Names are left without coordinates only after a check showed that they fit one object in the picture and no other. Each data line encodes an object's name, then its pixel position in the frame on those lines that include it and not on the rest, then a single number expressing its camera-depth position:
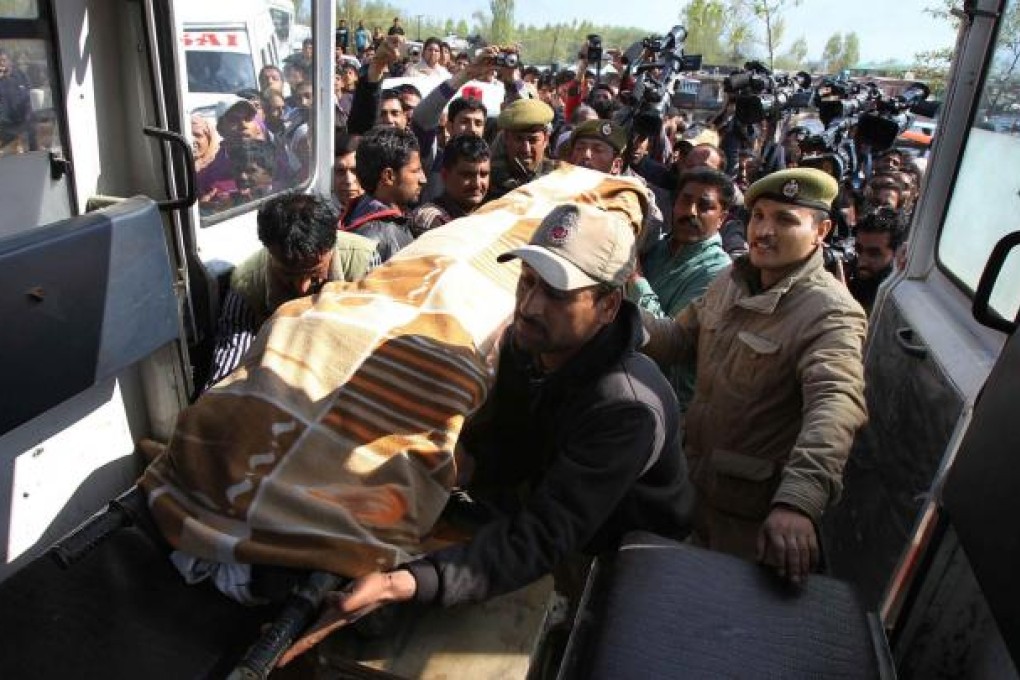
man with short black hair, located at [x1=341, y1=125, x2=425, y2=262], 2.87
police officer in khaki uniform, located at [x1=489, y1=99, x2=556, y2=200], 3.86
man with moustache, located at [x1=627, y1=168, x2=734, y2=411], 2.94
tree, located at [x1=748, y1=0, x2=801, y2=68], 21.25
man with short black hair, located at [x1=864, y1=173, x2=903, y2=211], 4.25
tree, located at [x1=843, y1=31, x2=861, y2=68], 61.91
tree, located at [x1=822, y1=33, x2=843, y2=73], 61.56
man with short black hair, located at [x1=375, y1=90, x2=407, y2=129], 4.99
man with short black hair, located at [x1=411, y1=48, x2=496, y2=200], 4.09
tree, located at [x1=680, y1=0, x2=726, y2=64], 37.69
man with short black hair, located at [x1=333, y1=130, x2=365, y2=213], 4.01
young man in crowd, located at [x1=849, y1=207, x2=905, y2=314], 3.25
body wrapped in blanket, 1.34
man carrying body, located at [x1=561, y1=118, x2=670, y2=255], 3.72
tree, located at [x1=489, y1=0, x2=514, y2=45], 34.50
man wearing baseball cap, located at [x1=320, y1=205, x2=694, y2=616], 1.40
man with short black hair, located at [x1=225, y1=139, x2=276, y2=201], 2.46
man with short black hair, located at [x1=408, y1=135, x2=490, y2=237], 3.37
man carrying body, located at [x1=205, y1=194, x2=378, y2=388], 2.18
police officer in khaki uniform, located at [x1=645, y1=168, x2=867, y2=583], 1.94
